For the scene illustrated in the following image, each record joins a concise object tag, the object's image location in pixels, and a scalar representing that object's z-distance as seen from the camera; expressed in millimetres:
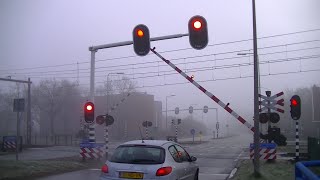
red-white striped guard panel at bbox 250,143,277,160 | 18688
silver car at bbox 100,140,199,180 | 9250
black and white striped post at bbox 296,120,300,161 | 20297
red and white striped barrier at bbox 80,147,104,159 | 22188
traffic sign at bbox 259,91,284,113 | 18688
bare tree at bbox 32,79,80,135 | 73188
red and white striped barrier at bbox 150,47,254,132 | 15688
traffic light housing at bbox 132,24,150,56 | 14992
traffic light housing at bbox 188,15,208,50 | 13852
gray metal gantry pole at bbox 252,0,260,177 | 14422
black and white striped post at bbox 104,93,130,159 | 24298
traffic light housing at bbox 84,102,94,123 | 20078
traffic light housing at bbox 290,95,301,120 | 17953
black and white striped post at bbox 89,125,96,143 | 22094
